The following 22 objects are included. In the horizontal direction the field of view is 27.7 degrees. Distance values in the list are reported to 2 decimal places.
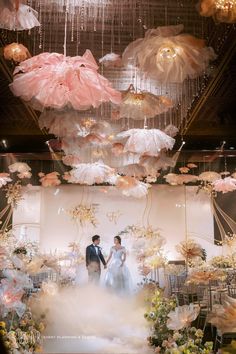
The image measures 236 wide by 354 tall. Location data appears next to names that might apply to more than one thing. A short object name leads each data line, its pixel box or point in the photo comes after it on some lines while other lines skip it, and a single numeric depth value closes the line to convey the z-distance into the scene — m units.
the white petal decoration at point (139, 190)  8.83
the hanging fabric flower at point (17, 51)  4.04
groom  9.47
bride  9.39
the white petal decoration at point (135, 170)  6.53
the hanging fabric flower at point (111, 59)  4.69
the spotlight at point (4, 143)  8.46
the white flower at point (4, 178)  9.11
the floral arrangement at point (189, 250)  8.84
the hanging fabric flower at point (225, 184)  8.89
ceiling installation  3.15
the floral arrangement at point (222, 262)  9.02
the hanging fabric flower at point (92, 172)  7.22
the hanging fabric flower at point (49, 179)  9.50
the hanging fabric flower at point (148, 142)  4.97
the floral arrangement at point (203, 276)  5.87
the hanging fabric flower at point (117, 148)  6.47
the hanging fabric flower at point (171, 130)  6.17
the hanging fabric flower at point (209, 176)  9.39
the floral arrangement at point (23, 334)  3.19
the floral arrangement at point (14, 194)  9.67
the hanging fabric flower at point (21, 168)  9.31
